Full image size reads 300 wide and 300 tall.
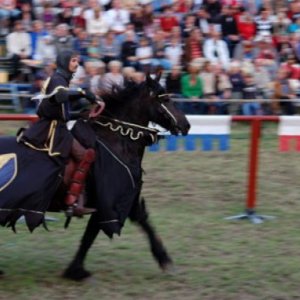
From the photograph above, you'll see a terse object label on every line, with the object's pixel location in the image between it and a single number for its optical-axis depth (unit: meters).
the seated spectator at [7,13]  16.81
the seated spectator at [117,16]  16.69
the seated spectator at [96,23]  16.48
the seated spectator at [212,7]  17.39
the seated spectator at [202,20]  16.88
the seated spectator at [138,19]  16.98
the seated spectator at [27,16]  16.39
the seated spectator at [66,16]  16.98
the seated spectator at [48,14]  16.97
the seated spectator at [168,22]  16.92
